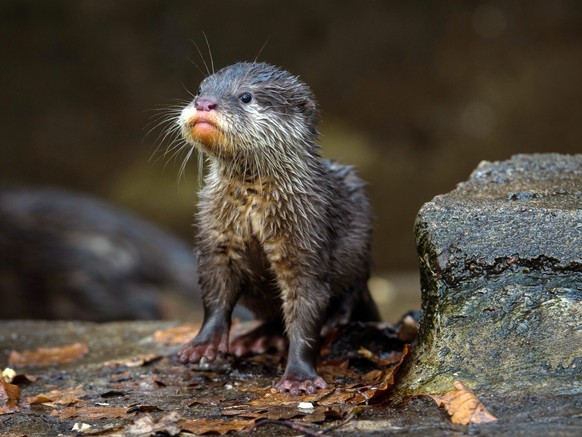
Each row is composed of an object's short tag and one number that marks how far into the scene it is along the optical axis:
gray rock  6.33
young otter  7.61
